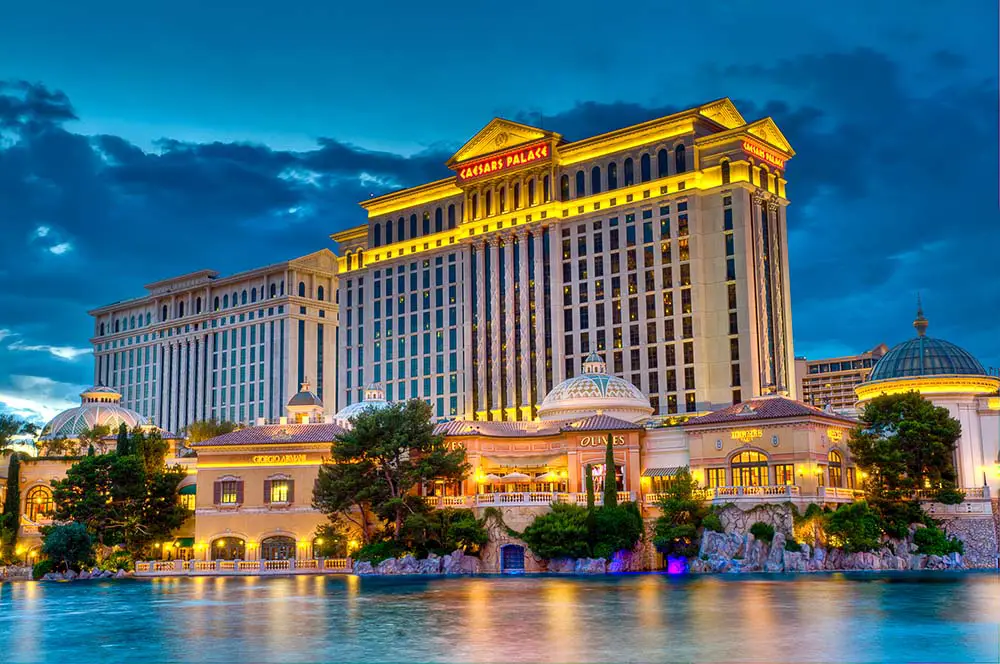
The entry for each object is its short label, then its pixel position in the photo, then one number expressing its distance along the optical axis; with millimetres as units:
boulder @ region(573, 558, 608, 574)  68750
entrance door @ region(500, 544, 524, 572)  72562
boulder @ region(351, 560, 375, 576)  73312
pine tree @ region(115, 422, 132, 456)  85625
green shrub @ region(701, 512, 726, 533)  67688
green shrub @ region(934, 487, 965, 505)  69812
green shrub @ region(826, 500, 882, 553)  67000
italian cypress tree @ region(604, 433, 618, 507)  71500
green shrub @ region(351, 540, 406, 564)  73062
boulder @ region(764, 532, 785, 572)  66312
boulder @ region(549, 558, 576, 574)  69875
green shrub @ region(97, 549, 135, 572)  78812
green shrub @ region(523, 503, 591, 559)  69312
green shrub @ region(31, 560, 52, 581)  77312
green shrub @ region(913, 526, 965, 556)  69688
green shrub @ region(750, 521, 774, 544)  66812
